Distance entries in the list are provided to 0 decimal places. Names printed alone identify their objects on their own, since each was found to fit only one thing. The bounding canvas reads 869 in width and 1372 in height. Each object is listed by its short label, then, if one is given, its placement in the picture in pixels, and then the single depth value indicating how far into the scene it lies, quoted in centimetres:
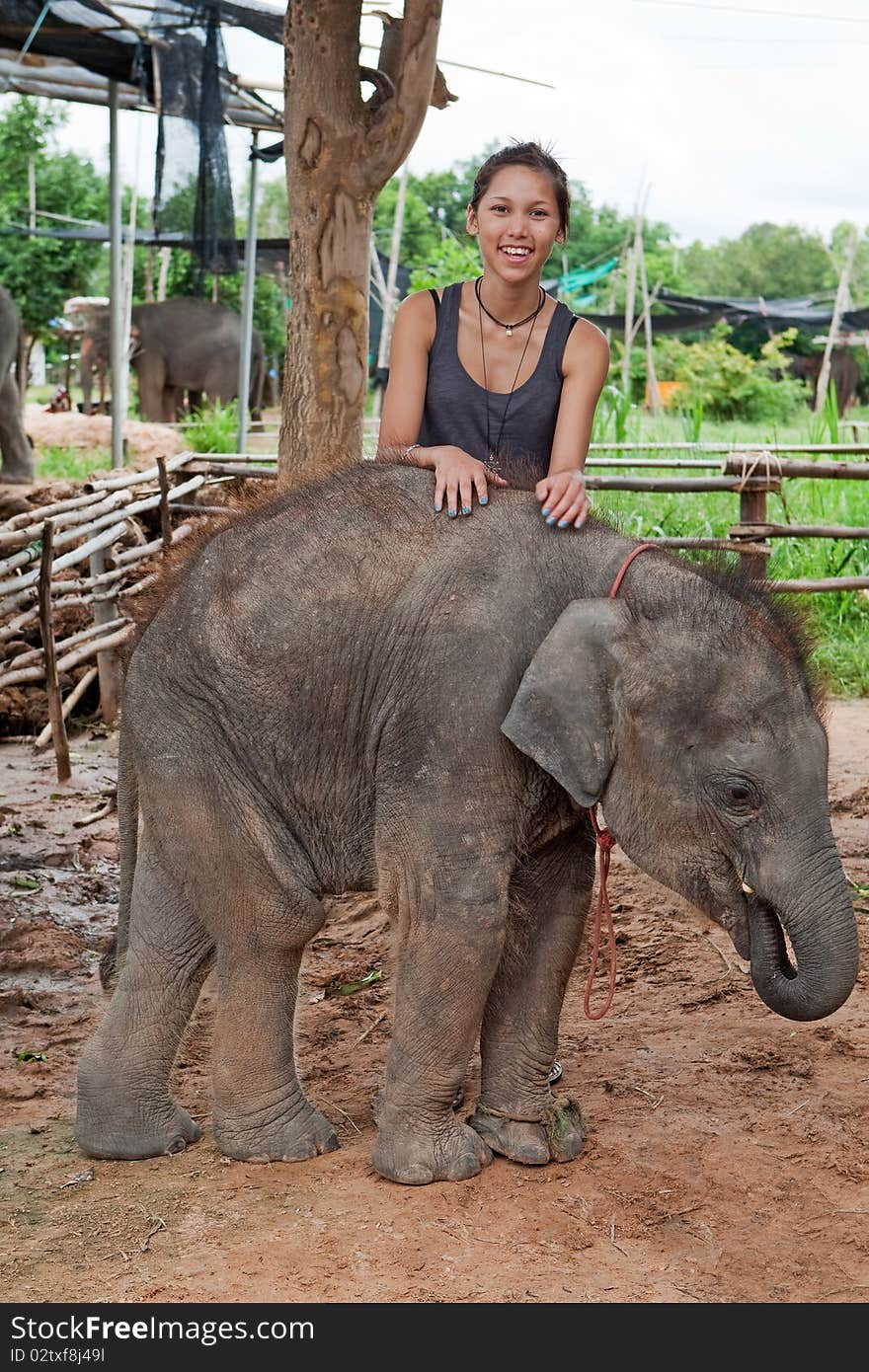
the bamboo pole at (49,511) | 685
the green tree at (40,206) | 1969
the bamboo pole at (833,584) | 730
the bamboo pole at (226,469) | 875
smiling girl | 312
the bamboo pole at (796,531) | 710
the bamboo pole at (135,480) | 784
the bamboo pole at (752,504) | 719
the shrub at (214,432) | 1223
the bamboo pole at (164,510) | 768
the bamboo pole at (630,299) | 1678
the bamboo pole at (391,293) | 1521
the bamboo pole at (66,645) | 711
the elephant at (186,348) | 1731
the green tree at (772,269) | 3984
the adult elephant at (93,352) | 1897
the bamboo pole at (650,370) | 1528
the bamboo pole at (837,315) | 1712
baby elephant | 274
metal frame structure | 793
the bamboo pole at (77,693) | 736
